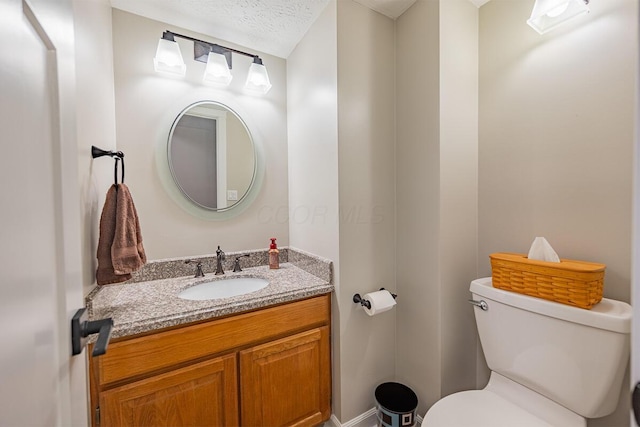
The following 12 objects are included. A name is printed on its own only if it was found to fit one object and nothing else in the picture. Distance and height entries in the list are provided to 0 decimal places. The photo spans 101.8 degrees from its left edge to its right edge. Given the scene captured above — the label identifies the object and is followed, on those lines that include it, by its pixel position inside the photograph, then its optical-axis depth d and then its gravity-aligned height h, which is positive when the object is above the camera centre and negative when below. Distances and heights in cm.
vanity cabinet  93 -67
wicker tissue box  90 -28
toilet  86 -59
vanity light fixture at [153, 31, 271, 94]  139 +85
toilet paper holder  134 -48
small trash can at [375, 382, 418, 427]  124 -102
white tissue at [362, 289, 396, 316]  131 -48
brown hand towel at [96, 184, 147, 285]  103 -12
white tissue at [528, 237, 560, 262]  102 -18
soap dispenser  166 -31
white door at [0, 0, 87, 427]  32 -1
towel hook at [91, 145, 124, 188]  100 +24
